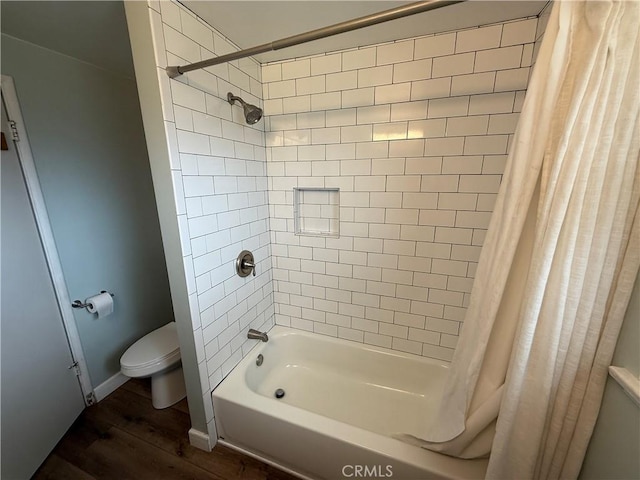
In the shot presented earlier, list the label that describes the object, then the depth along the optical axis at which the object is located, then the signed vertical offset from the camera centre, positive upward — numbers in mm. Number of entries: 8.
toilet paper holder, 1564 -753
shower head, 1314 +365
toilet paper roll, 1598 -774
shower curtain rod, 683 +451
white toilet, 1579 -1140
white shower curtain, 661 -198
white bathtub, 1110 -1287
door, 1197 -822
